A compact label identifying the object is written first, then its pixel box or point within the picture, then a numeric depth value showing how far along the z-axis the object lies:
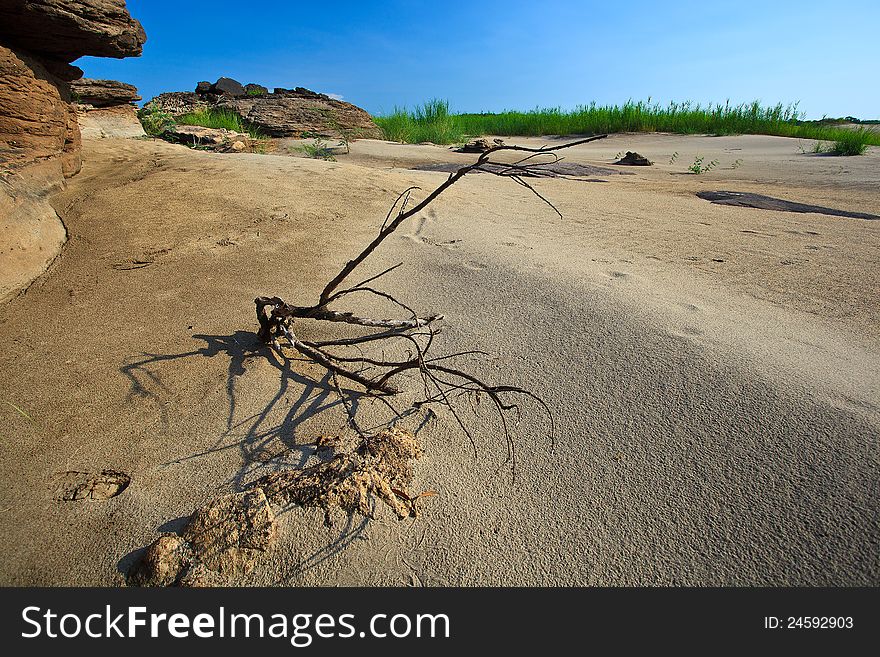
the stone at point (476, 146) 8.69
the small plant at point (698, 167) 6.72
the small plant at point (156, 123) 6.77
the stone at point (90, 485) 1.11
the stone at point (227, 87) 11.55
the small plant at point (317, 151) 6.61
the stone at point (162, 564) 0.93
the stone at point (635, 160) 7.82
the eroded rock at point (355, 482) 1.07
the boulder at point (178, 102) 10.31
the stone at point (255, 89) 11.49
